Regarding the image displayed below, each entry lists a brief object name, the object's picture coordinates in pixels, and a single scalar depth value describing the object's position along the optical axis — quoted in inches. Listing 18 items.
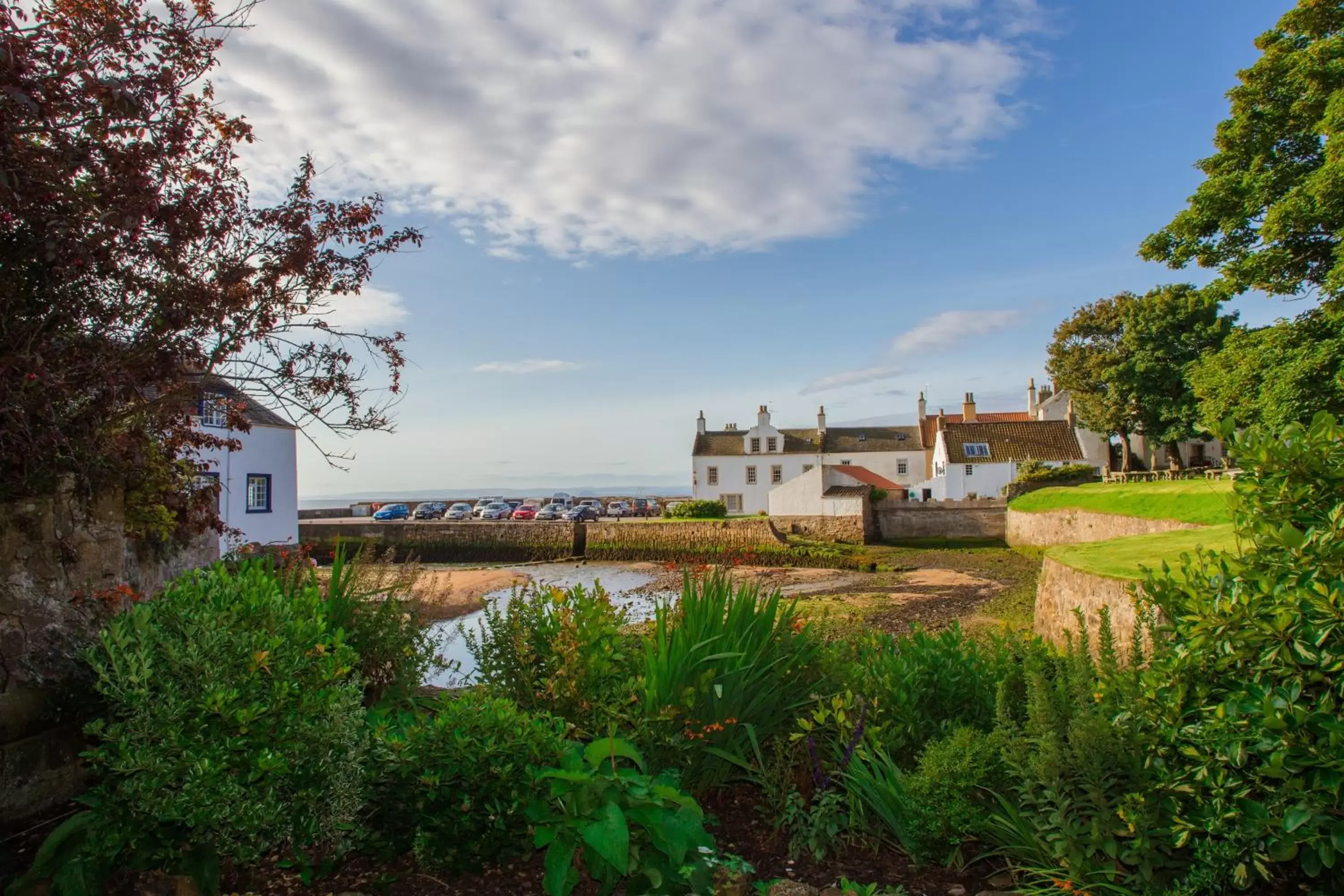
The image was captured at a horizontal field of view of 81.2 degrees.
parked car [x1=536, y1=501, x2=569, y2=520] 2036.2
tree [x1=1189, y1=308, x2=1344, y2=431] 652.7
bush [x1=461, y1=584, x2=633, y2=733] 143.4
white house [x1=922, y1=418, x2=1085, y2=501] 1916.8
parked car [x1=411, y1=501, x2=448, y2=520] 2153.1
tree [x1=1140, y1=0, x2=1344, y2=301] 687.1
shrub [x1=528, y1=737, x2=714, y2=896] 102.7
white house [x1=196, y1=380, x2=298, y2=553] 932.6
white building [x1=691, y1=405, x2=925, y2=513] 2251.5
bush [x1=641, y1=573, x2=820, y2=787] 147.6
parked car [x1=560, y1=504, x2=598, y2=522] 1974.7
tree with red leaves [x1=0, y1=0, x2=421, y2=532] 140.5
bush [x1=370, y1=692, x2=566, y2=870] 114.3
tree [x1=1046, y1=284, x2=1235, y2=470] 1553.9
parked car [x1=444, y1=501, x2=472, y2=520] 2196.1
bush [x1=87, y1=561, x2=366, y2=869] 103.3
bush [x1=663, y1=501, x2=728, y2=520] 1807.3
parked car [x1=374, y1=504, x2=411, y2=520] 2169.0
